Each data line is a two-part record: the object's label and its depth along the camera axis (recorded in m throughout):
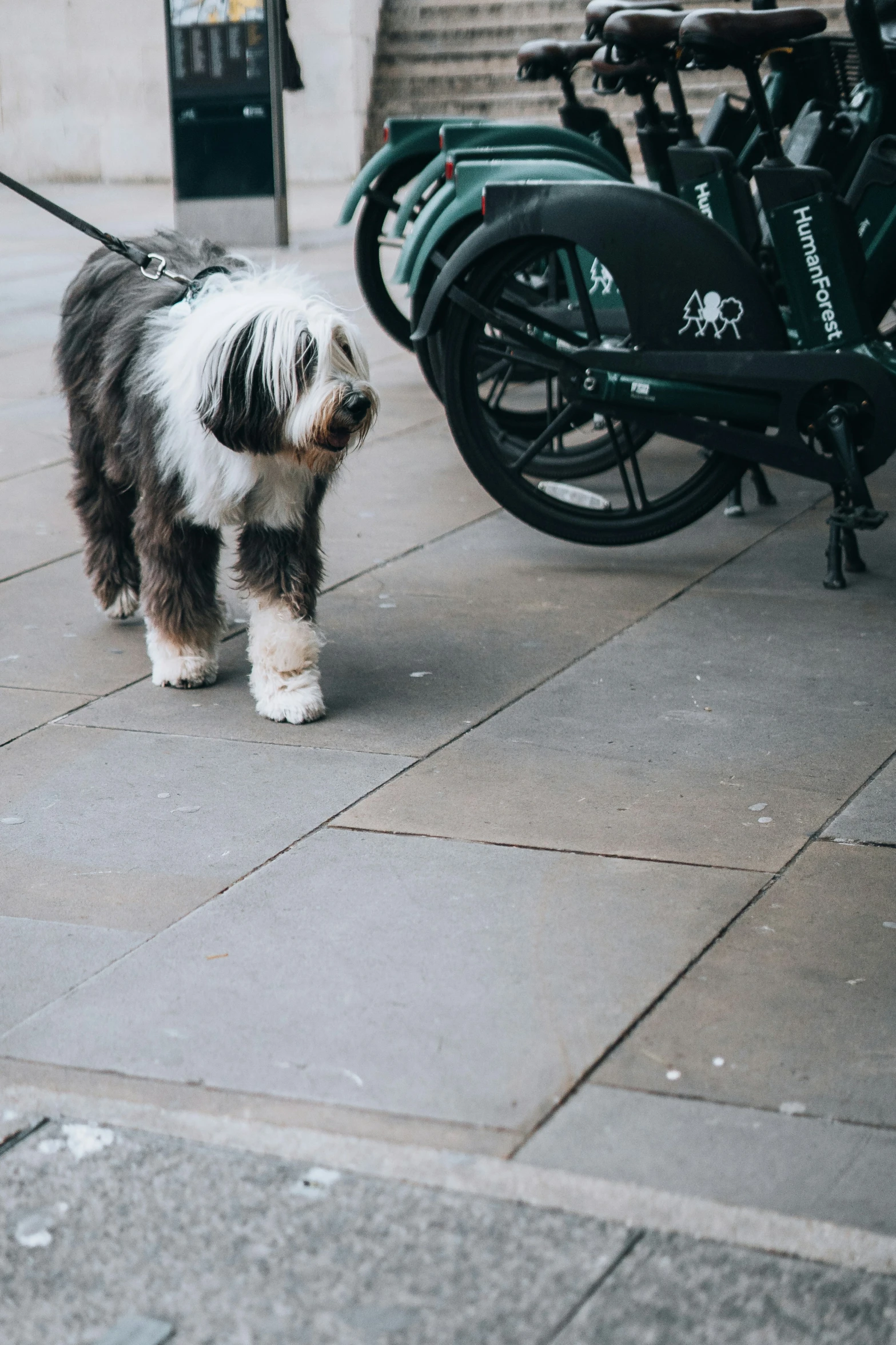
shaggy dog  4.15
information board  13.93
